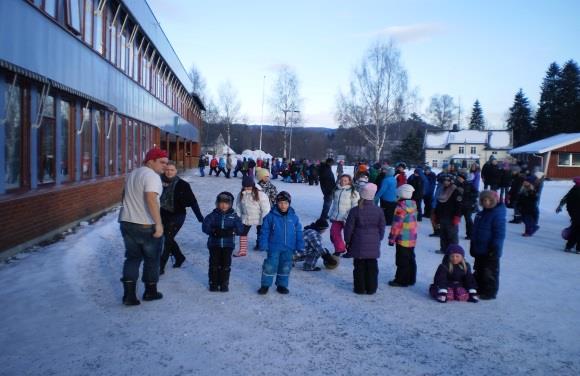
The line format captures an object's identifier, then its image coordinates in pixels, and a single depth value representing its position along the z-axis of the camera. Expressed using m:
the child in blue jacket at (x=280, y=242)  6.18
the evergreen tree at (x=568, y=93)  55.01
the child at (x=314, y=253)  7.65
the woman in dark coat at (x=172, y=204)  6.86
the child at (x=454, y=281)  6.10
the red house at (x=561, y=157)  38.72
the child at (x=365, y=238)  6.34
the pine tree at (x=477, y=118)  94.06
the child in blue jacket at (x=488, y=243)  6.22
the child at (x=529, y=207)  11.33
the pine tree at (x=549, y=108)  57.22
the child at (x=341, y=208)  8.59
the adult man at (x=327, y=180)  13.43
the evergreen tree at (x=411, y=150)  67.88
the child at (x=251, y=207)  8.55
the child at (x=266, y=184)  9.42
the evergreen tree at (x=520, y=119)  70.12
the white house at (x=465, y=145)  70.06
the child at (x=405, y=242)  6.75
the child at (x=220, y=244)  6.23
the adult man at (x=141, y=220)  5.25
